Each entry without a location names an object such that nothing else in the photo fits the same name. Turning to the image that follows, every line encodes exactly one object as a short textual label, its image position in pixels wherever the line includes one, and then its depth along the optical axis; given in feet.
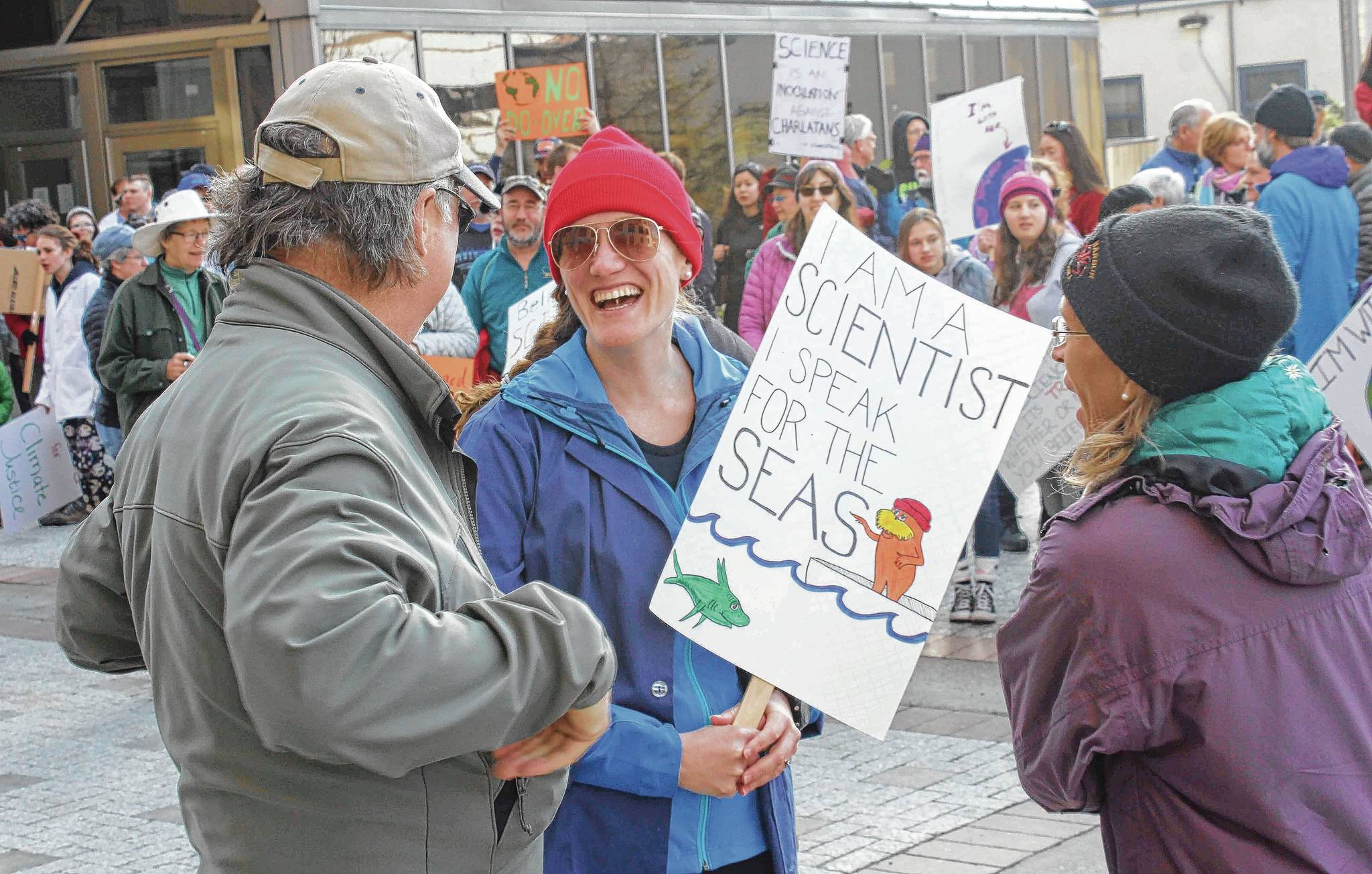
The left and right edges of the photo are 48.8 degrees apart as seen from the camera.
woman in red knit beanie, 8.24
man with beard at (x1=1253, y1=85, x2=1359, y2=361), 25.63
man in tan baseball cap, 5.27
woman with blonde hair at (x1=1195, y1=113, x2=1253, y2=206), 31.27
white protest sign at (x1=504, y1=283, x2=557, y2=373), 22.62
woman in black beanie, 6.40
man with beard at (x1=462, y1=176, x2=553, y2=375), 25.62
